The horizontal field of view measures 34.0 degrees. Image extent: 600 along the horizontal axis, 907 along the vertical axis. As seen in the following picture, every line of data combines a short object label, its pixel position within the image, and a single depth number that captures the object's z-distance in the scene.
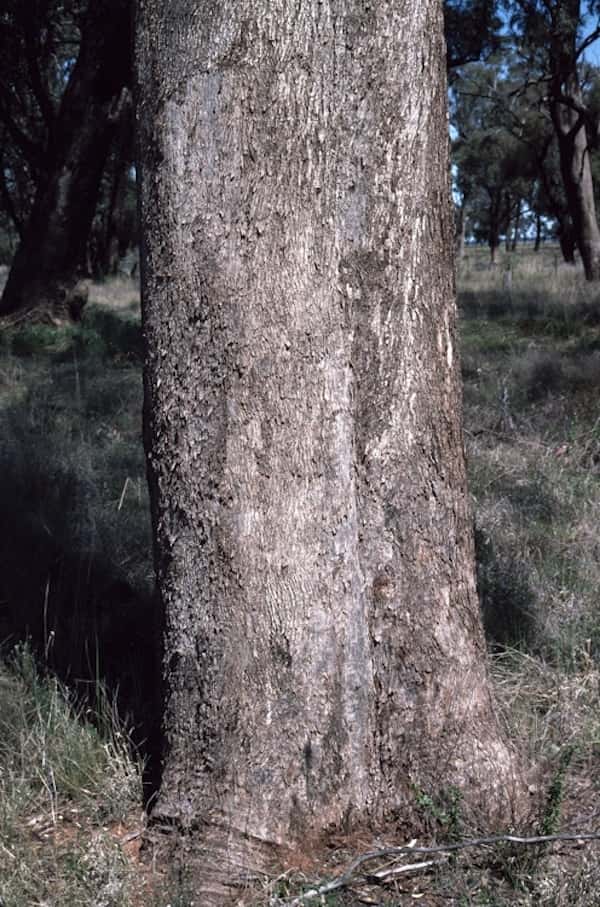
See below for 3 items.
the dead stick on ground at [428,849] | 2.21
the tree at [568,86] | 13.61
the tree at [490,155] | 26.08
